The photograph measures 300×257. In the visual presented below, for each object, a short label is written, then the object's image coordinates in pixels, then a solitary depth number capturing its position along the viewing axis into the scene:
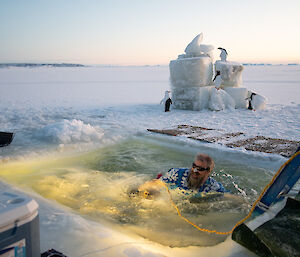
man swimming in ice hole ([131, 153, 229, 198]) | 3.36
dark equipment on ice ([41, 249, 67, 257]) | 1.88
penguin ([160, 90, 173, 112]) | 10.88
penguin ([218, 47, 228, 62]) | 11.50
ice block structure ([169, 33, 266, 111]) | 10.73
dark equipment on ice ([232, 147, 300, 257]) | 2.10
